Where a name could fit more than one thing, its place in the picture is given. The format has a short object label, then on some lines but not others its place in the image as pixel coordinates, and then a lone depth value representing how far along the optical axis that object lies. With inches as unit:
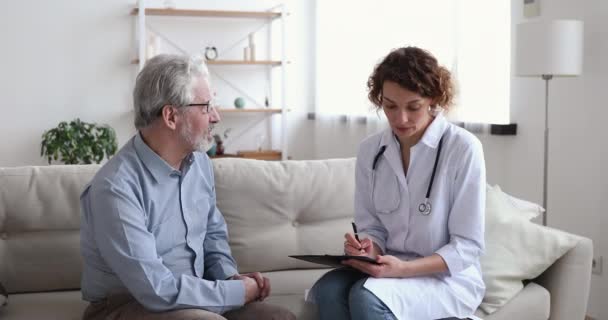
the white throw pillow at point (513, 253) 87.0
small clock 234.7
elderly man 69.4
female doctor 74.3
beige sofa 87.3
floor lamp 123.8
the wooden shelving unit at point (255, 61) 225.8
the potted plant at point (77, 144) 210.8
